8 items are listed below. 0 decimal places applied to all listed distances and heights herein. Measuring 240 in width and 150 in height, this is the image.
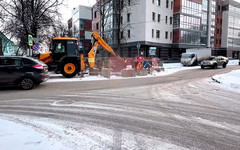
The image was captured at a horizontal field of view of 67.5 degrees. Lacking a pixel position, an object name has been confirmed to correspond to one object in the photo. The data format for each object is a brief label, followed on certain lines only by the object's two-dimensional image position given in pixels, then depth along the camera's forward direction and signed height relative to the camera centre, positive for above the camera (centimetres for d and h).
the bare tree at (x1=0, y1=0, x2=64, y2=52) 1819 +505
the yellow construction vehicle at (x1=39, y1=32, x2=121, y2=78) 1340 +48
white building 3475 +789
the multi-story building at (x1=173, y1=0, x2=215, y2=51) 3803 +883
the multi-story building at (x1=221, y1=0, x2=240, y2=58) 5497 +1144
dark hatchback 877 -40
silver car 2427 +24
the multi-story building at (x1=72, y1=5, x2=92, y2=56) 5978 +1404
